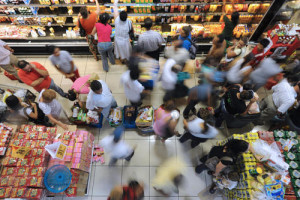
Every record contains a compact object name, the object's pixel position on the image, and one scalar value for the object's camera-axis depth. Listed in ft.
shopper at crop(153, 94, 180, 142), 12.41
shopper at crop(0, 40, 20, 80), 15.90
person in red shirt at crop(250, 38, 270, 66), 14.90
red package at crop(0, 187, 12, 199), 11.42
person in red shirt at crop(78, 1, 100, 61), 15.75
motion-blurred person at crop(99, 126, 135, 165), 11.20
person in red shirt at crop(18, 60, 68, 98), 13.13
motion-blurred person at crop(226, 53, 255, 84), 14.47
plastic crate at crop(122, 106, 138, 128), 15.87
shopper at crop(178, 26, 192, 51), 15.12
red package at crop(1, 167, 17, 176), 12.07
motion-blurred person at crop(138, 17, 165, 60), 15.56
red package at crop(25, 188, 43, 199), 11.68
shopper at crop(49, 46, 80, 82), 14.40
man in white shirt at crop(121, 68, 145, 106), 12.65
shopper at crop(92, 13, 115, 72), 15.88
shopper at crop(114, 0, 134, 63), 15.48
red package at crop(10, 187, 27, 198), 11.53
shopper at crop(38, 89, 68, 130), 12.22
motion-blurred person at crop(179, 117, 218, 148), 11.68
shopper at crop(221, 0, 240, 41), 16.05
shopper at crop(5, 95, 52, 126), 12.32
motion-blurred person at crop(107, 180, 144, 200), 10.06
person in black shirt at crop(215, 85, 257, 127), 12.30
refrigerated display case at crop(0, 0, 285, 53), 18.22
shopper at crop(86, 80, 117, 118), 12.30
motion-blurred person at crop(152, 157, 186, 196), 11.12
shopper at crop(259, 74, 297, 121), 13.32
